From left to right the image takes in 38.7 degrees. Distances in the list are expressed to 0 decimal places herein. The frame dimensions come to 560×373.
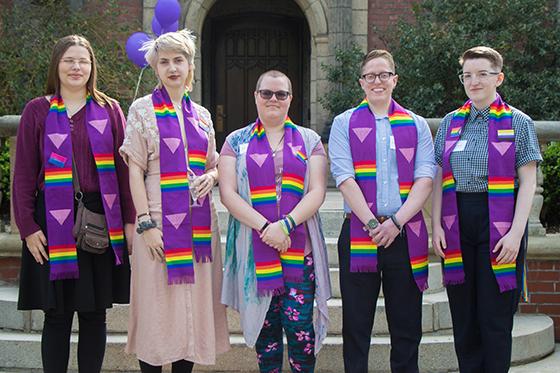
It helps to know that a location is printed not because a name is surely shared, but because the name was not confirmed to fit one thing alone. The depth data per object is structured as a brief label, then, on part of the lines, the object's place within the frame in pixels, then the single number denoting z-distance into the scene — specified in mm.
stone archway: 11055
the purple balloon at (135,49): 7949
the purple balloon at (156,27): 8211
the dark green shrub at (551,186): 6281
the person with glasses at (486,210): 3963
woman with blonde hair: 3887
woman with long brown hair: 3895
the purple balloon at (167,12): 7902
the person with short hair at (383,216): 3955
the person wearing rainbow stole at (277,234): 3943
